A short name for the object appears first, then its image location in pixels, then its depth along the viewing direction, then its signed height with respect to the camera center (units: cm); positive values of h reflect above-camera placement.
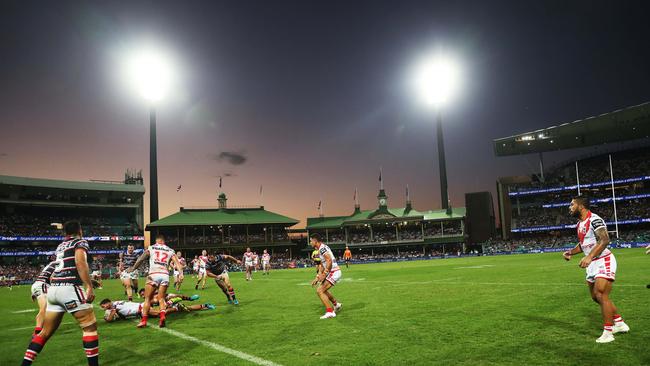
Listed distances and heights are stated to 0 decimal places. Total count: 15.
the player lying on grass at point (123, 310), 1272 -227
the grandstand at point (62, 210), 7206 +607
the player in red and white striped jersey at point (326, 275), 1143 -136
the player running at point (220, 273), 1608 -161
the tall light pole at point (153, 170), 8056 +1295
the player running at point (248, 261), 3198 -236
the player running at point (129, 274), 1933 -155
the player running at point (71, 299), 696 -98
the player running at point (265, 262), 4061 -318
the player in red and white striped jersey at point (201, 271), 2641 -259
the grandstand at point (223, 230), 7994 +40
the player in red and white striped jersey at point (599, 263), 712 -91
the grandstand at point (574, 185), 7125 +552
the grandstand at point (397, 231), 8319 -155
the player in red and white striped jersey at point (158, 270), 1177 -98
